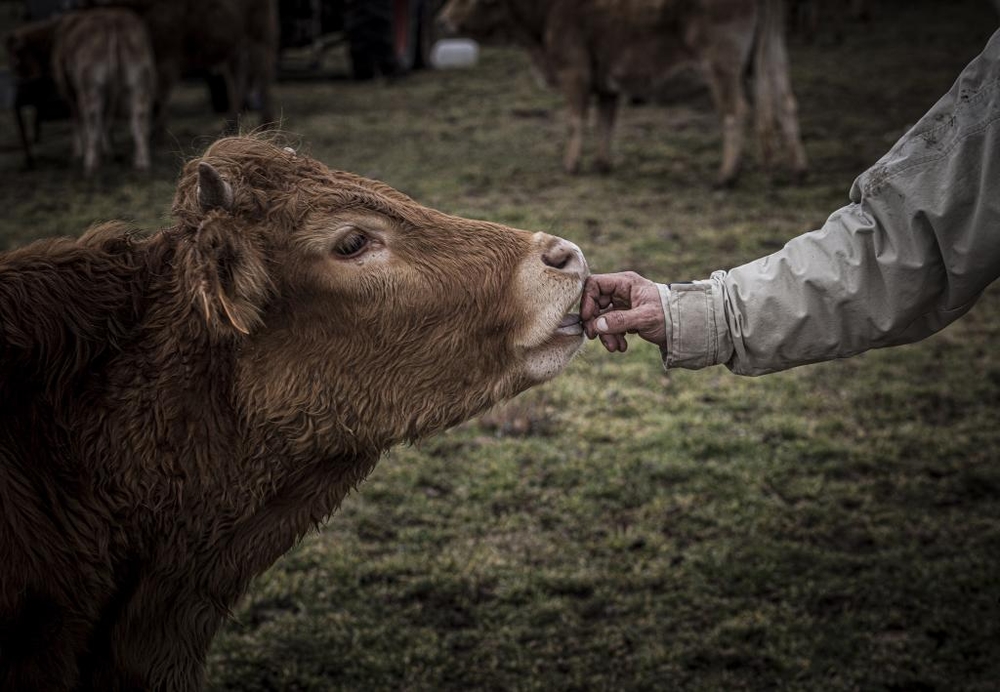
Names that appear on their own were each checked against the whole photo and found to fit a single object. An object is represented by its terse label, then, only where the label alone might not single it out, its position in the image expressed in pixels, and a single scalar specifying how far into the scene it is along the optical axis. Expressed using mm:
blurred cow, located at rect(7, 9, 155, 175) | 9922
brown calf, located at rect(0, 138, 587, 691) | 2088
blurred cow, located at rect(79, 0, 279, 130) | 10820
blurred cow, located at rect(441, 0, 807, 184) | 9352
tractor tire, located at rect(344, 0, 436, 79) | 14922
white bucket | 16844
